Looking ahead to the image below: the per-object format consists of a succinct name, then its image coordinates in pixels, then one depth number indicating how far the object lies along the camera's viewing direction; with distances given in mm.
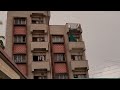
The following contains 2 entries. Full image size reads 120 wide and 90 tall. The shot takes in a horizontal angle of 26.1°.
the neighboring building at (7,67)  7005
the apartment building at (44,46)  17016
